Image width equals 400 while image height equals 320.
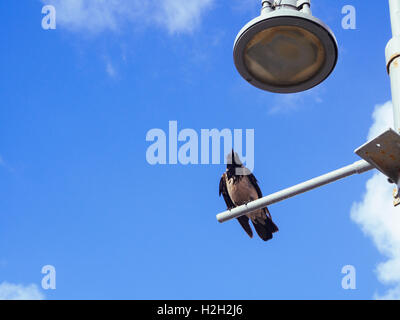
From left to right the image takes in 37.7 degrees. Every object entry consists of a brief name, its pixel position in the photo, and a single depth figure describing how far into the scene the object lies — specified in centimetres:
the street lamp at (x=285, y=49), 362
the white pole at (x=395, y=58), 308
